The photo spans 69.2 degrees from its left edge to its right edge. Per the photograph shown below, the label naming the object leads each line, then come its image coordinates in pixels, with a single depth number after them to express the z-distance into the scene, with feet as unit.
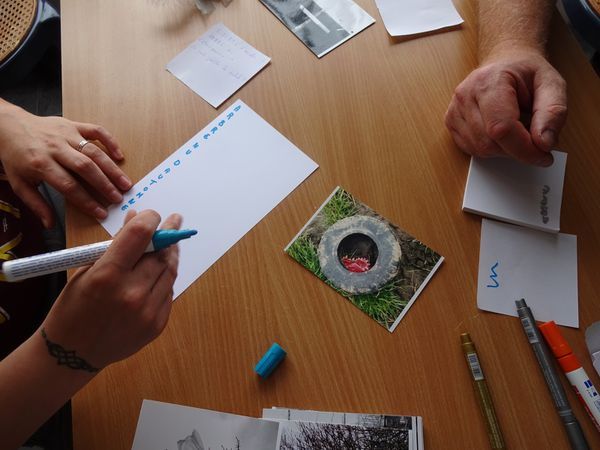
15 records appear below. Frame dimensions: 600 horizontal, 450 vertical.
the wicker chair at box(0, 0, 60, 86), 3.15
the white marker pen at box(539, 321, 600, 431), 1.83
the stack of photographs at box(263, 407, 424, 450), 1.80
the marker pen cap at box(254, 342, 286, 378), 1.90
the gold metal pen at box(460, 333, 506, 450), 1.80
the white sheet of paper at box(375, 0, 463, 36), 2.67
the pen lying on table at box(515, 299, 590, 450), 1.80
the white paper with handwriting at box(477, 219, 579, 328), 2.03
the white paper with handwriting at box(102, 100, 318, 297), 2.16
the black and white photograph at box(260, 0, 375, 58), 2.65
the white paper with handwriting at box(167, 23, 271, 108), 2.54
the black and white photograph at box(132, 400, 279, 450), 1.81
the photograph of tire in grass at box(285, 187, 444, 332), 2.03
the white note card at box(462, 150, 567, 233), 2.19
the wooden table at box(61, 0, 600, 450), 1.89
